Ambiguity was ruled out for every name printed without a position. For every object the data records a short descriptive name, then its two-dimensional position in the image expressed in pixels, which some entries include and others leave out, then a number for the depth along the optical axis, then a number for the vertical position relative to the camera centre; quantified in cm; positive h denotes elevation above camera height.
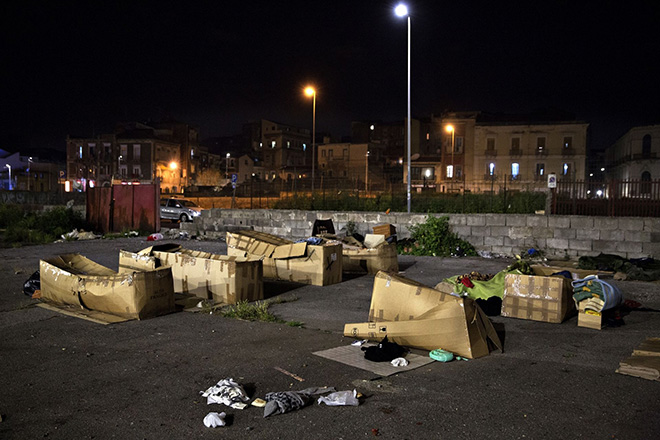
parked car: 2750 -56
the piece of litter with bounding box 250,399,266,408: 420 -174
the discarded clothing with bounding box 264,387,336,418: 404 -170
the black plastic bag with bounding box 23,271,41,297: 873 -156
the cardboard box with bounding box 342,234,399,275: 1127 -132
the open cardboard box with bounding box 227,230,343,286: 996 -121
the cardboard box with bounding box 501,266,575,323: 717 -140
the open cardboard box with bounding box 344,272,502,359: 543 -140
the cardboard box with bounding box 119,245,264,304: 805 -121
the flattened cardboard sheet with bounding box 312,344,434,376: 508 -172
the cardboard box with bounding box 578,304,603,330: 685 -160
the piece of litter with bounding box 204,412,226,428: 381 -171
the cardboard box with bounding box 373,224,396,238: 1517 -86
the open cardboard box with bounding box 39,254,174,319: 696 -135
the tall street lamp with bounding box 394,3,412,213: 1661 +652
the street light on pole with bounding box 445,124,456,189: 5462 +556
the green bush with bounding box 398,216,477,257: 1486 -119
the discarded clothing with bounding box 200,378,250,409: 421 -171
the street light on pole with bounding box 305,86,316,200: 2791 +620
